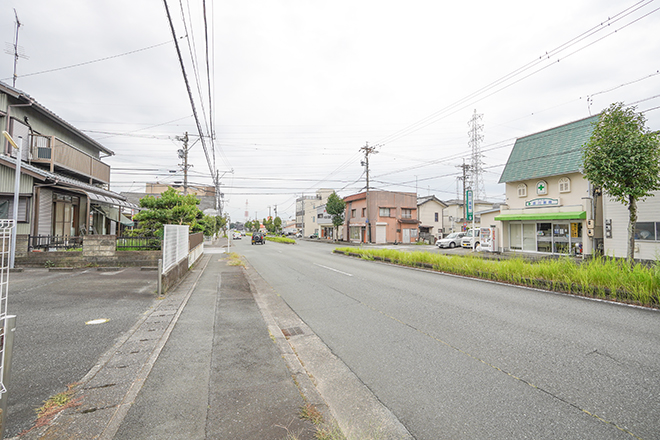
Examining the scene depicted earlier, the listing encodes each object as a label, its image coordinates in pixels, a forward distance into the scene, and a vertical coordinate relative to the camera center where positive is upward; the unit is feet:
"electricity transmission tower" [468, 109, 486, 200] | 128.06 +31.84
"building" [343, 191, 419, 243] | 136.26 +6.73
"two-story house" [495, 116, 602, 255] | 59.41 +7.44
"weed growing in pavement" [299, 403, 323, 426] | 8.99 -5.55
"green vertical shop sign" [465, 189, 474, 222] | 73.60 +7.09
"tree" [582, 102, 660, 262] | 33.06 +8.43
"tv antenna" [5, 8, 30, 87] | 51.23 +30.76
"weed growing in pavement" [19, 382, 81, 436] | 8.80 -5.43
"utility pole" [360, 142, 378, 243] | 112.68 +29.66
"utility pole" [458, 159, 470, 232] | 119.85 +24.50
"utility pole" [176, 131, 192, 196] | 84.62 +22.65
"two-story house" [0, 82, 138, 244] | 40.60 +8.60
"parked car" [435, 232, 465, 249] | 101.86 -3.28
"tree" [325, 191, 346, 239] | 148.97 +12.19
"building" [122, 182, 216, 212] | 194.95 +23.53
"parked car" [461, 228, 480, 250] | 97.21 -2.55
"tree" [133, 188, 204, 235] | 44.98 +2.90
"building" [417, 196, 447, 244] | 152.25 +8.12
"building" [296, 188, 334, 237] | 230.50 +18.25
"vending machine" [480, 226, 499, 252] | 77.41 -1.95
